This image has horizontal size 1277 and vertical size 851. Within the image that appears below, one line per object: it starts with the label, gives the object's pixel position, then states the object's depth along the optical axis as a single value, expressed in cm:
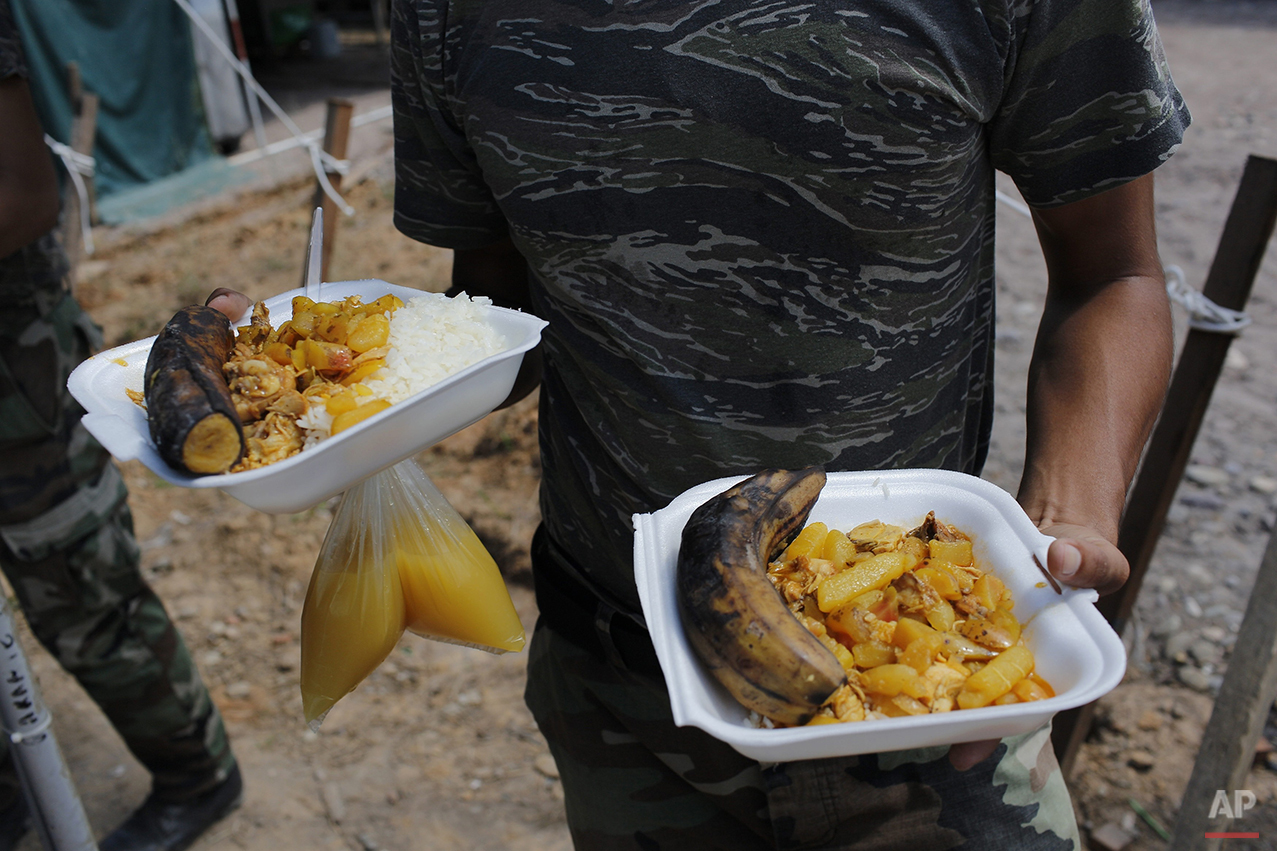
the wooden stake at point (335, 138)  449
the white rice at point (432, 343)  135
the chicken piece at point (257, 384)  133
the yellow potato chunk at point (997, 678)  113
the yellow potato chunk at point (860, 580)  126
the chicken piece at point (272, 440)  124
